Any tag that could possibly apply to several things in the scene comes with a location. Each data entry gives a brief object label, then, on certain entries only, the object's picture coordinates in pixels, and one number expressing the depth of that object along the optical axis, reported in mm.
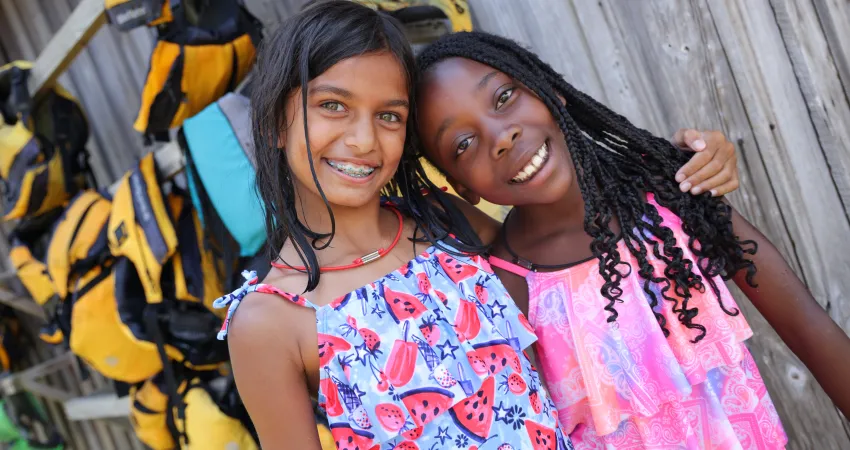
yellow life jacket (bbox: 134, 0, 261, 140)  2205
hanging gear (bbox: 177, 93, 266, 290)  2059
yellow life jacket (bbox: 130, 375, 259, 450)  2229
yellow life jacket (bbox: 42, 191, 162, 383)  2400
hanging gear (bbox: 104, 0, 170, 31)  2133
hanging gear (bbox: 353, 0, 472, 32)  2082
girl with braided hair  1397
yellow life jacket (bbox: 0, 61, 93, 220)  2617
